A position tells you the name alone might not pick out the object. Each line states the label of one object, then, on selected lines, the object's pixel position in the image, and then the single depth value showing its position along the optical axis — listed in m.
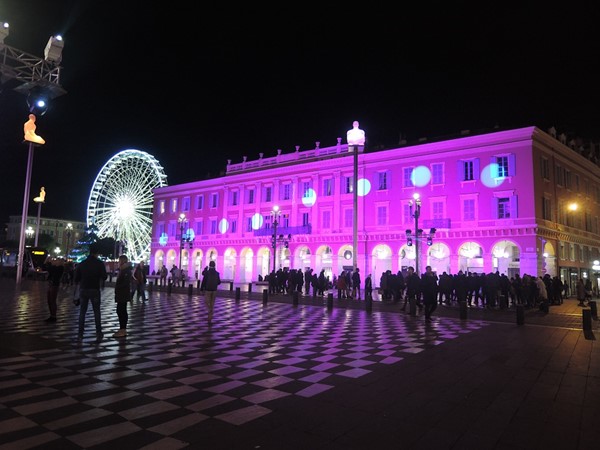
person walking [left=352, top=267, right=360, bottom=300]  24.53
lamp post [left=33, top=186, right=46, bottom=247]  38.80
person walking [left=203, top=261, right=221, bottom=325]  12.49
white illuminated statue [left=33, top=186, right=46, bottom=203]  38.75
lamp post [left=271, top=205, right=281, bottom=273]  33.86
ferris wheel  46.25
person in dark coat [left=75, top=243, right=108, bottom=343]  9.12
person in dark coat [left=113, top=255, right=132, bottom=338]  9.75
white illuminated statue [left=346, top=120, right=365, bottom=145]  27.11
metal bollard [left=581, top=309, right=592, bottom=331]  11.94
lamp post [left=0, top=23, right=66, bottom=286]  14.17
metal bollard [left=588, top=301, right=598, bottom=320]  15.53
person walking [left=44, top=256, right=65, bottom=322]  11.60
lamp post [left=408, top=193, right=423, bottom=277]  27.42
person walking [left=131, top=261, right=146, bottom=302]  18.53
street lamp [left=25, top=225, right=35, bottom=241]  87.41
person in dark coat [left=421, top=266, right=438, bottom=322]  14.40
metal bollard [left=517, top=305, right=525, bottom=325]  13.98
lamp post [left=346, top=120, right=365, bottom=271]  27.01
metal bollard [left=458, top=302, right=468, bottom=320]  15.52
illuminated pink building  33.56
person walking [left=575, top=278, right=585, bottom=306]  22.85
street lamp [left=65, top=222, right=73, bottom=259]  110.12
